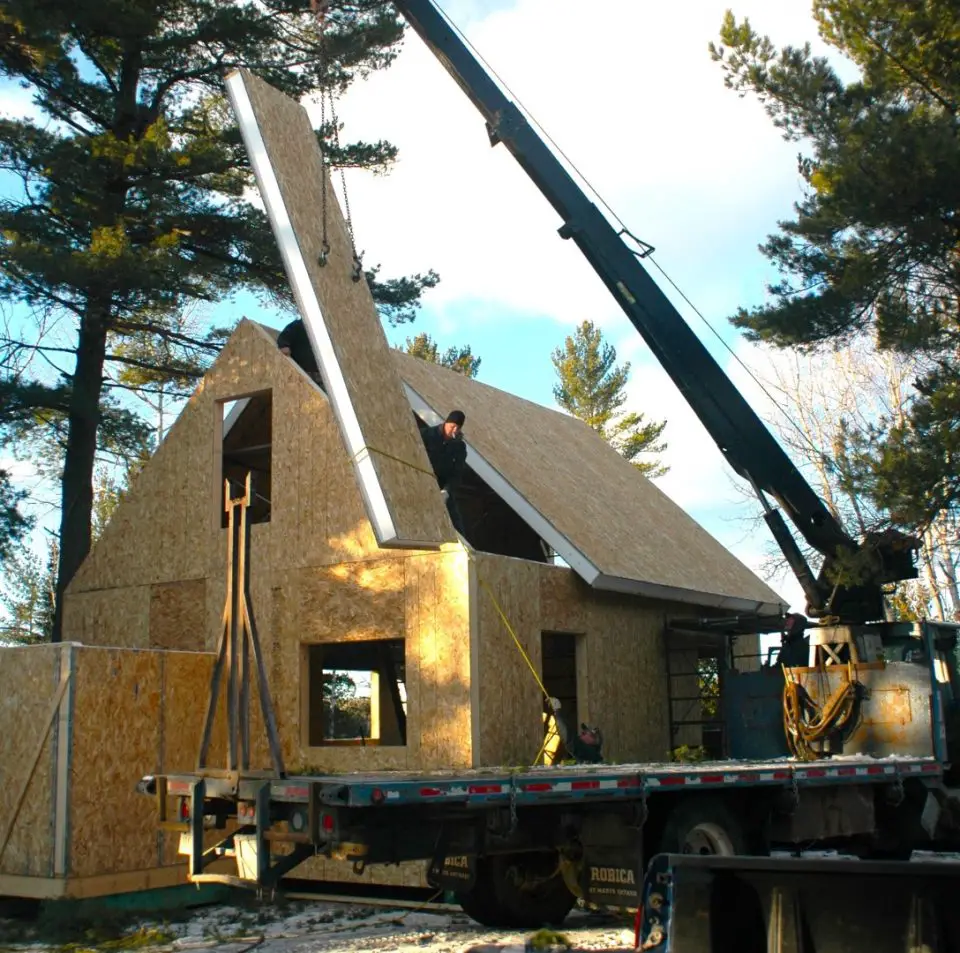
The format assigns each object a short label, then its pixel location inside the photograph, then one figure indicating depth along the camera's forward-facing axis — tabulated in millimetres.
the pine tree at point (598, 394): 46188
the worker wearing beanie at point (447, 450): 12812
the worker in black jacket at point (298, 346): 14508
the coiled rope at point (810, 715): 12180
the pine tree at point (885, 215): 12156
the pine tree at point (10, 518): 17188
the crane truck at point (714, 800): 4828
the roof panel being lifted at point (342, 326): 9891
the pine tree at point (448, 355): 44375
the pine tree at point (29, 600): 30500
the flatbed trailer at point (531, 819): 6934
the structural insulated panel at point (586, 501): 14195
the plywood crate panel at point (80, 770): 11102
